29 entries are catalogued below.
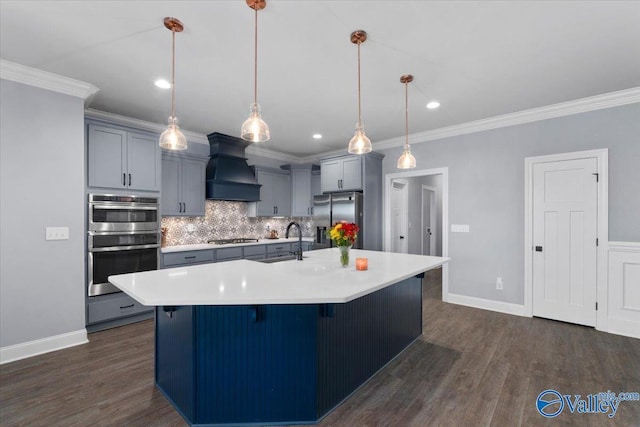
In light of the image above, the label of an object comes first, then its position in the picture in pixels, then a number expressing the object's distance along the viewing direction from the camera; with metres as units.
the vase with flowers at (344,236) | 2.36
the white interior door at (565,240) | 3.37
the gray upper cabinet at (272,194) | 5.52
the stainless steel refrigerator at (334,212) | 4.84
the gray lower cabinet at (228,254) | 4.38
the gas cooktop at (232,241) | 4.81
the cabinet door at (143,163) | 3.59
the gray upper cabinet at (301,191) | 5.99
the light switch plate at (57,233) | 2.85
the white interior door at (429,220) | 7.46
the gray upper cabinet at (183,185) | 4.23
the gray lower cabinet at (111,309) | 3.27
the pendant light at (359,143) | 2.44
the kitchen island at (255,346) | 1.78
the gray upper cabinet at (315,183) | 5.93
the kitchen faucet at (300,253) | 2.71
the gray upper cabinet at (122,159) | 3.31
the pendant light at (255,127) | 1.89
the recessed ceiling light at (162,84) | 2.92
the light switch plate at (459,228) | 4.29
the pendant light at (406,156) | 2.86
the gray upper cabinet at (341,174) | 4.91
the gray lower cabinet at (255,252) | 4.76
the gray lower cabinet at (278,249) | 5.13
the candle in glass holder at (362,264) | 2.28
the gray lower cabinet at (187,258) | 3.91
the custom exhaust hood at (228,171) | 4.65
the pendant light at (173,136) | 2.11
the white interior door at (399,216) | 5.48
